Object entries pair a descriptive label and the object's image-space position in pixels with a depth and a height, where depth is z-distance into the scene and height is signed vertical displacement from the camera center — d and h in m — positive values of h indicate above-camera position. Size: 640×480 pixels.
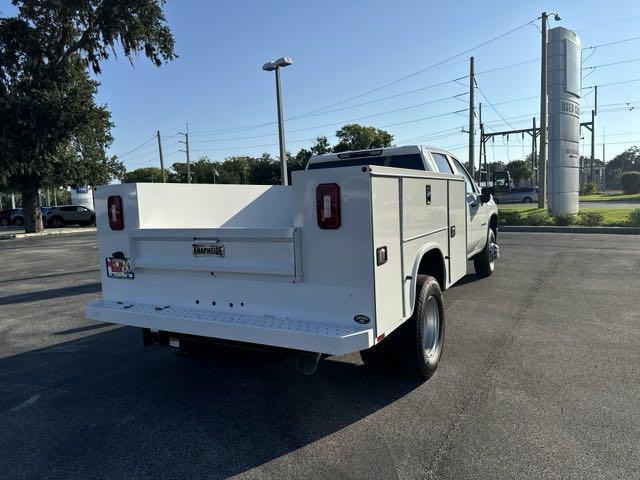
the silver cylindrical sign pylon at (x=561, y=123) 19.55 +2.69
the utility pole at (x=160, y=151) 53.59 +6.01
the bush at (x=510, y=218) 19.69 -1.10
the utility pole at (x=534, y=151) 49.06 +4.37
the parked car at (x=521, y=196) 42.56 -0.43
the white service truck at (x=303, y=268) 3.22 -0.51
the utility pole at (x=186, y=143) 58.95 +7.46
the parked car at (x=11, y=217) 40.56 -0.54
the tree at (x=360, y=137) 53.09 +6.68
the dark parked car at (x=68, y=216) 35.34 -0.54
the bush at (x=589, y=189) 50.91 -0.06
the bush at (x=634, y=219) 16.61 -1.12
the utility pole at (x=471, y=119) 28.59 +4.37
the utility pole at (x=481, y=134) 45.59 +6.08
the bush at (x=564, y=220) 18.28 -1.16
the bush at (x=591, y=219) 17.77 -1.14
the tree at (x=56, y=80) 24.06 +6.79
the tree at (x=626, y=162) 114.62 +5.94
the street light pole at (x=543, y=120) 22.45 +3.31
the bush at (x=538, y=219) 18.72 -1.12
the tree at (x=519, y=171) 65.06 +2.77
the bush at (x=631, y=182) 48.47 +0.46
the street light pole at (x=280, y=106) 18.40 +3.74
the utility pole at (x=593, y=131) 51.38 +6.04
